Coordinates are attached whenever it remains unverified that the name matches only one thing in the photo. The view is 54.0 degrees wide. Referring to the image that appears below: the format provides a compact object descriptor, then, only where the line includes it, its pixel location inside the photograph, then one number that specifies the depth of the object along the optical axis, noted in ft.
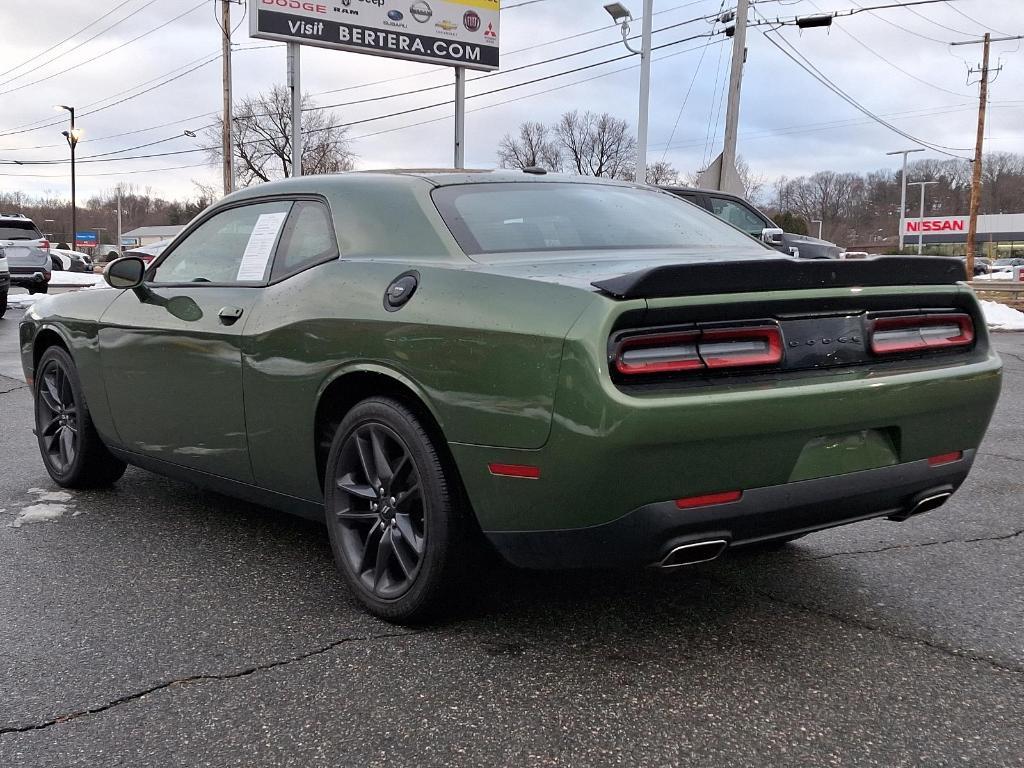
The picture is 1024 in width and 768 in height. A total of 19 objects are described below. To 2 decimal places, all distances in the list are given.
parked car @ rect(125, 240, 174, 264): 54.17
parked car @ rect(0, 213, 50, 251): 69.51
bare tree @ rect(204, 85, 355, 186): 202.28
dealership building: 277.44
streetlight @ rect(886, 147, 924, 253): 248.59
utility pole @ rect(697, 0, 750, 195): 68.03
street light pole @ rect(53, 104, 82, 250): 157.73
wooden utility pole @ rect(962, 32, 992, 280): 116.06
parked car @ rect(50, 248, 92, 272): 100.48
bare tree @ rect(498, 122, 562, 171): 247.09
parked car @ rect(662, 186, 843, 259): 40.55
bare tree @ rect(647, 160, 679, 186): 250.78
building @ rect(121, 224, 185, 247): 402.72
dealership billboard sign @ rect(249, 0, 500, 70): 78.84
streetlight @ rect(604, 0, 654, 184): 63.36
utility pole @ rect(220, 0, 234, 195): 102.12
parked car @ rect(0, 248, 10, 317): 53.83
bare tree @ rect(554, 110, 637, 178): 257.55
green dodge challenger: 8.27
